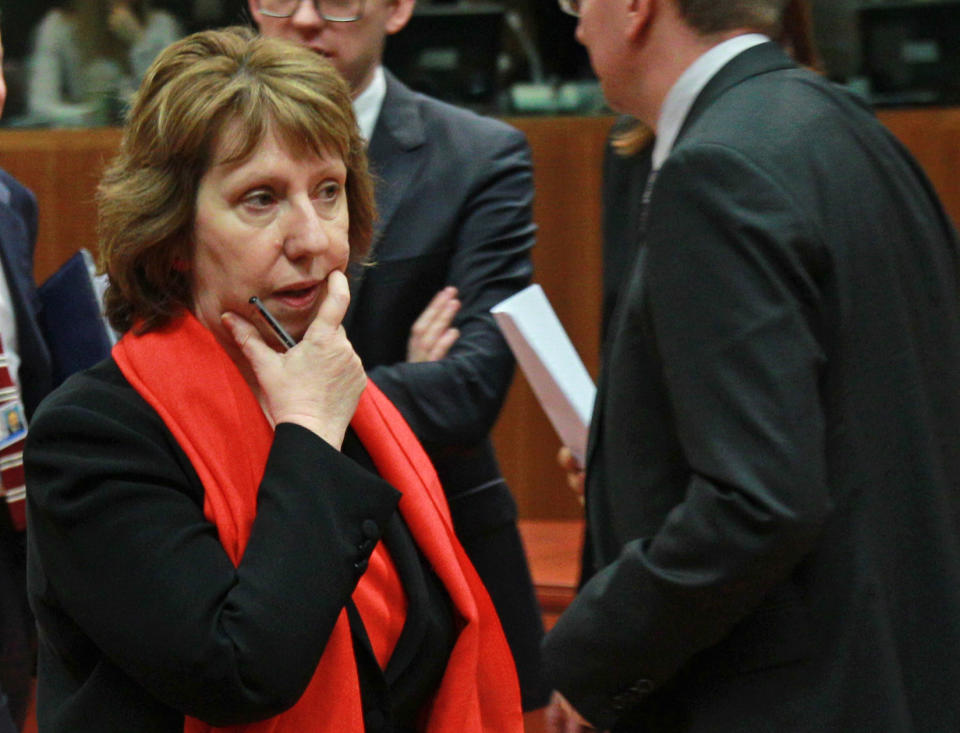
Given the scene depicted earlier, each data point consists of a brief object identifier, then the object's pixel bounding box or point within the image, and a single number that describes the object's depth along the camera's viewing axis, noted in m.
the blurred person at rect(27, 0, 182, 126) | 9.77
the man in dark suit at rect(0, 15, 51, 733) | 4.19
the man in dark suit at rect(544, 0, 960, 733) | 2.68
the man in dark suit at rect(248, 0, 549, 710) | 4.64
